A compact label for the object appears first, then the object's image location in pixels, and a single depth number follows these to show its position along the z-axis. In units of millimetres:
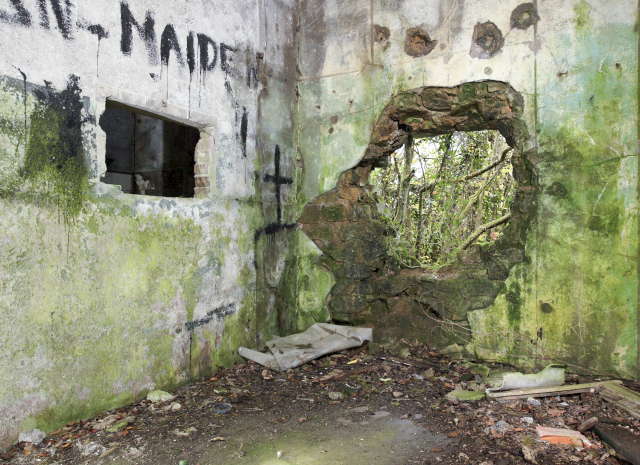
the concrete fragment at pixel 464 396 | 3170
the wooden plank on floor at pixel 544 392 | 3135
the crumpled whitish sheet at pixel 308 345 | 3944
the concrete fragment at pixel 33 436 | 2558
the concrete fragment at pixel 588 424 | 2664
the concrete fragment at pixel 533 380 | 3246
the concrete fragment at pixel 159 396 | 3238
